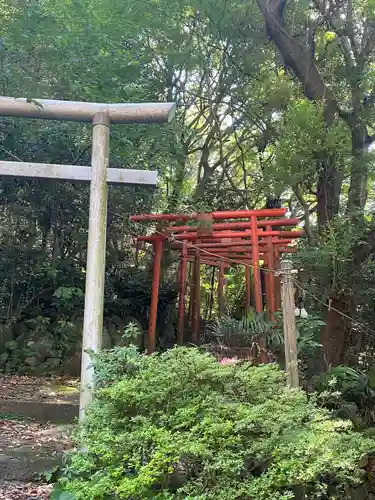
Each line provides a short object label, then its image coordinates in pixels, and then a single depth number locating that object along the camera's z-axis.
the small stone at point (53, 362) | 7.96
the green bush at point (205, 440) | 2.23
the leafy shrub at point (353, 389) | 5.37
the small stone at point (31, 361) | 7.88
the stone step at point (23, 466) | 3.35
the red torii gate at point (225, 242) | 6.48
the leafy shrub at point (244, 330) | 5.78
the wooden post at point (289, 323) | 3.60
